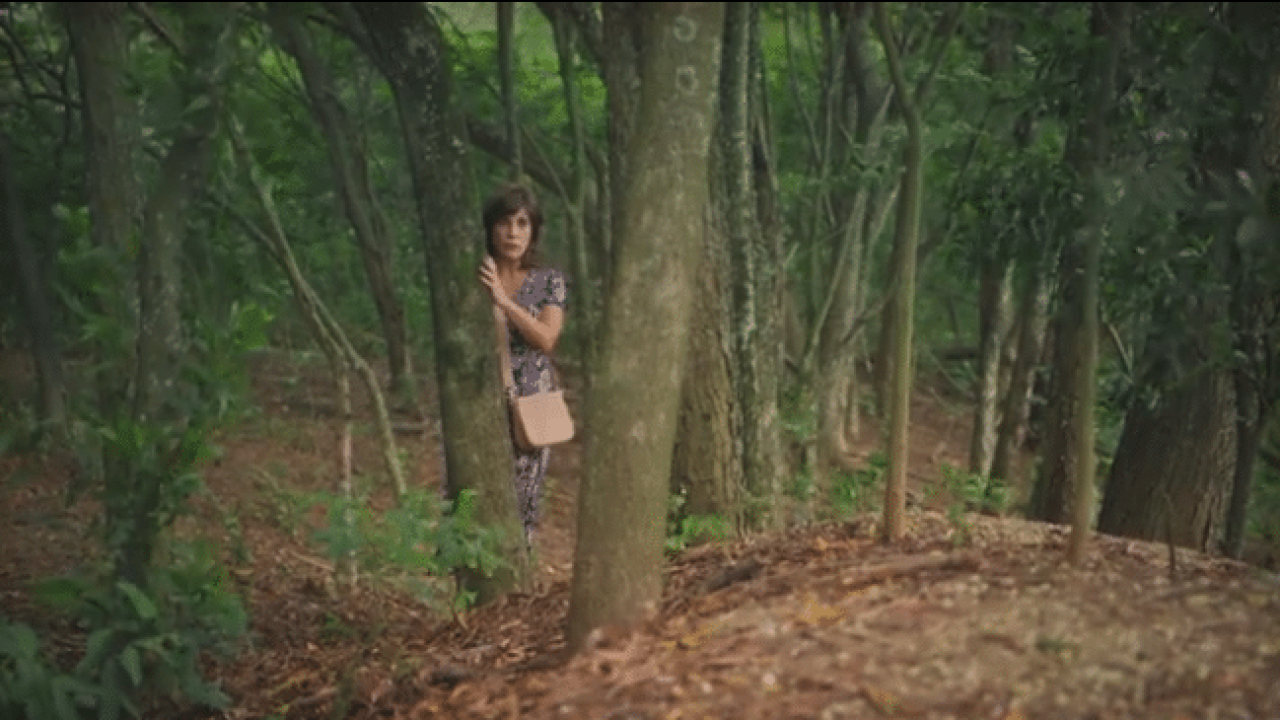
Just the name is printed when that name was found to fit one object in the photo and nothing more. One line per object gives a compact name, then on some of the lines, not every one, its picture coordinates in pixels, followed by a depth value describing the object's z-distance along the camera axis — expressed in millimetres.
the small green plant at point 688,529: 5734
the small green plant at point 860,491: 6406
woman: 5867
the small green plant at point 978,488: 6680
